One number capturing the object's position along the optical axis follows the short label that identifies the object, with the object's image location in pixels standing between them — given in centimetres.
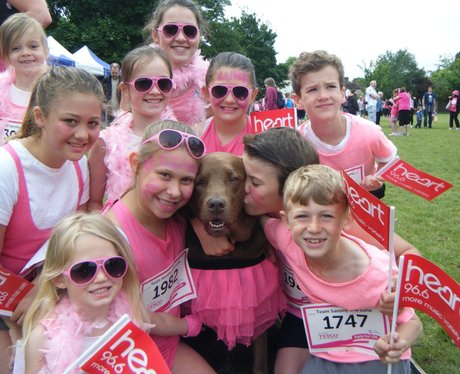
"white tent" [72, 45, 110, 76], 1869
